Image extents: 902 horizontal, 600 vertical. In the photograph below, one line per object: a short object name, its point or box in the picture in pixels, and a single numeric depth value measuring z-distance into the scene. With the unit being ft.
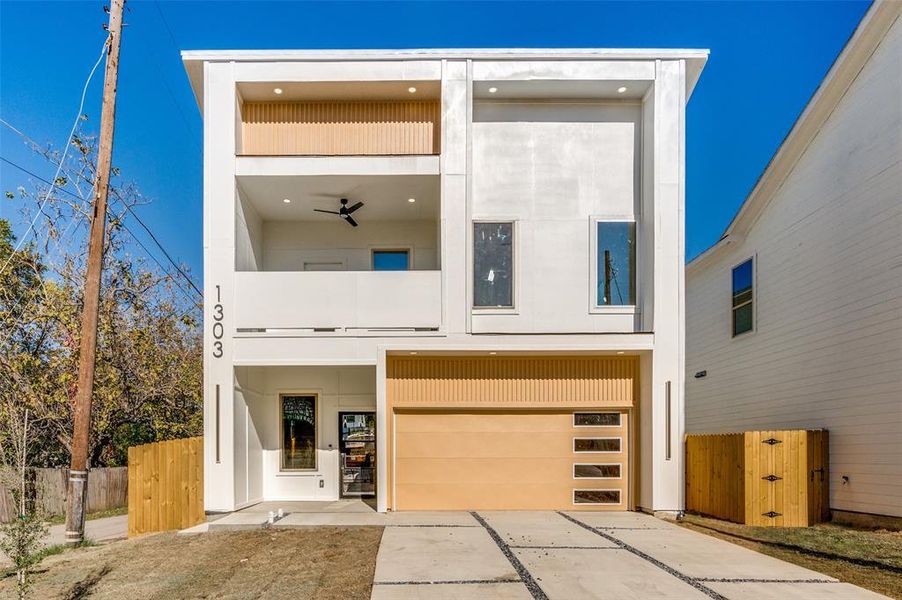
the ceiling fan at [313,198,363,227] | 35.60
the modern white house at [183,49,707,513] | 31.81
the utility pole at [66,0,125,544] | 26.23
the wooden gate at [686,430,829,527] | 28.99
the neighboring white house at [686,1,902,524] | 28.68
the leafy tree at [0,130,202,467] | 39.52
